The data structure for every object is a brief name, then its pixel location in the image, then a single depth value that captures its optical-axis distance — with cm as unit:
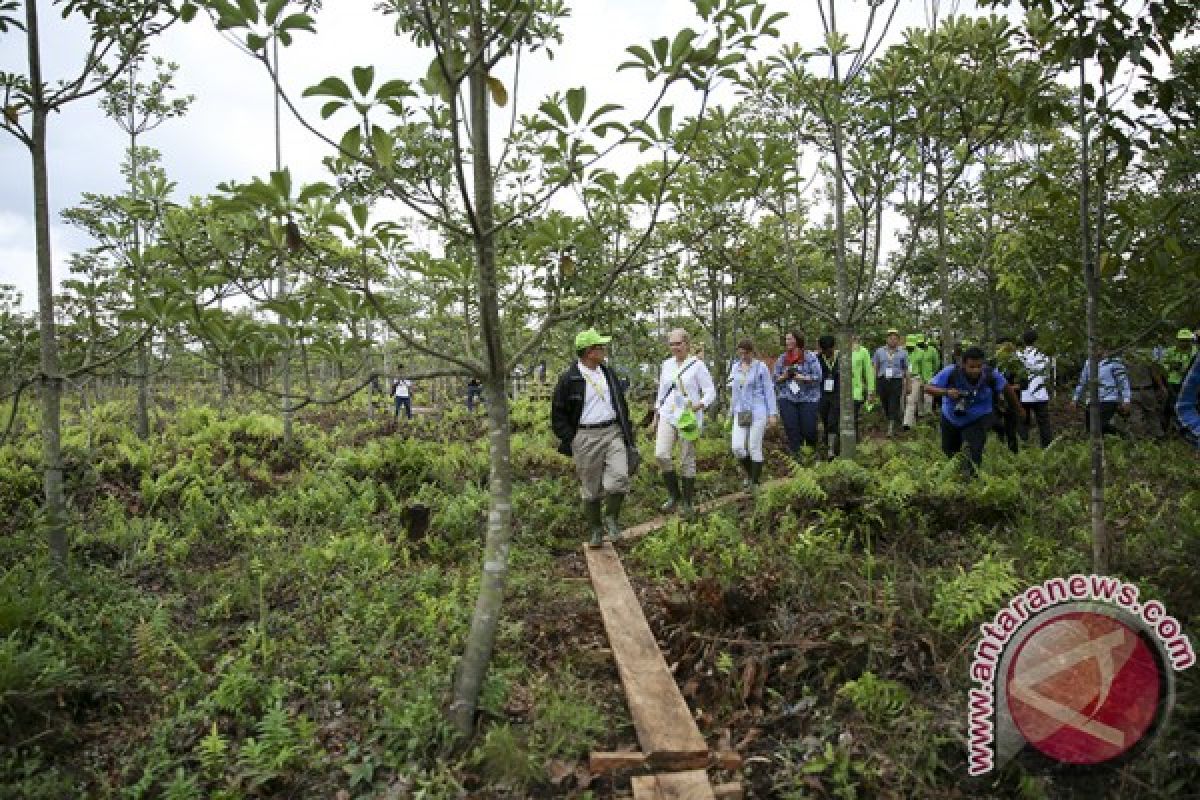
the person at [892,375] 1236
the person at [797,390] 962
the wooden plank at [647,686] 336
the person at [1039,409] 971
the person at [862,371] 1150
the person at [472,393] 1907
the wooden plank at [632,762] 335
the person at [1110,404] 880
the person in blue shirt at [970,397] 749
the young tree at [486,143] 288
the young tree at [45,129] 512
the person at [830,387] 1006
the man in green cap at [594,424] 659
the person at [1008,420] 921
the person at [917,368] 1268
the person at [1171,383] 508
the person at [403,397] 1842
